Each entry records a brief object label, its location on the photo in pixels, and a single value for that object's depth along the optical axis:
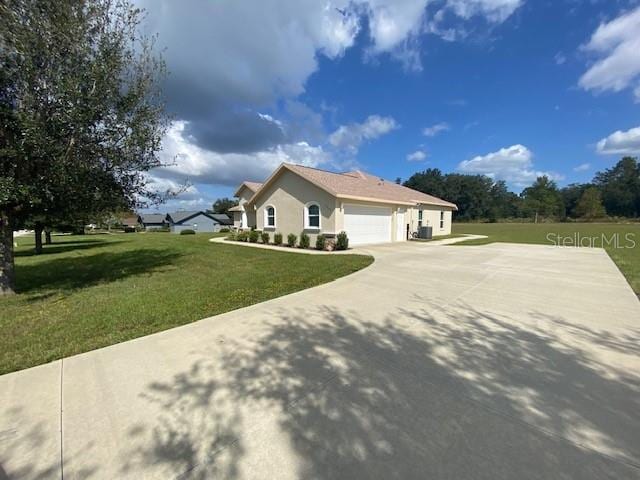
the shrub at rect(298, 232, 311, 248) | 15.45
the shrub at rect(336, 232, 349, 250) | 14.20
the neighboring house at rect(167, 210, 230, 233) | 56.69
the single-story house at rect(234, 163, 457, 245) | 14.83
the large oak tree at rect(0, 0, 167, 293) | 5.25
